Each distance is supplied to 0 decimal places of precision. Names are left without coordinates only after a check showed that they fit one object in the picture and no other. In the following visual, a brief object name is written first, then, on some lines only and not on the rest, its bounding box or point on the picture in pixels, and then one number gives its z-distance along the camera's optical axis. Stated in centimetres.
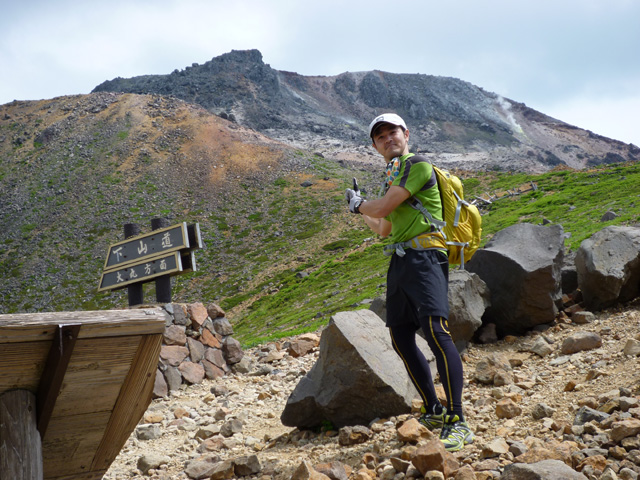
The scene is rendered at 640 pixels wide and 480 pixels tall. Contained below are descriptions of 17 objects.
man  361
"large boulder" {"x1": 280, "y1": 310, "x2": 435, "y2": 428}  470
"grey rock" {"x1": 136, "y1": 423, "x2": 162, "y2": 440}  618
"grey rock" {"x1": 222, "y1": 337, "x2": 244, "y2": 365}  1043
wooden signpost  1100
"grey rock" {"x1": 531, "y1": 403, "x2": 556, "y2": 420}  393
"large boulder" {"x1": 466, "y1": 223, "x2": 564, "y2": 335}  745
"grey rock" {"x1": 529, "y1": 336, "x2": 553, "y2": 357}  622
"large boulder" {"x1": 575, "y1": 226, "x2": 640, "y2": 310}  745
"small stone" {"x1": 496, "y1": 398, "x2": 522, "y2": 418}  407
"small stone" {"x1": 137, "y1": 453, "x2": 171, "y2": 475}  484
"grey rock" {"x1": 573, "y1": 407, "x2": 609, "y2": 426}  347
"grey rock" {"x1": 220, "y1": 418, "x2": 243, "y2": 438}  552
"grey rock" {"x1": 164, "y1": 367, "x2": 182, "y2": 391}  912
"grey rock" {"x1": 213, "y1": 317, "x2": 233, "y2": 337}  1072
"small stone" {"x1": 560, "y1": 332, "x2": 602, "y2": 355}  583
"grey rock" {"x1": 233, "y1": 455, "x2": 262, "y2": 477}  391
